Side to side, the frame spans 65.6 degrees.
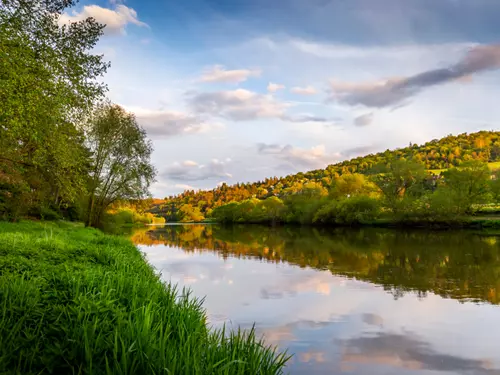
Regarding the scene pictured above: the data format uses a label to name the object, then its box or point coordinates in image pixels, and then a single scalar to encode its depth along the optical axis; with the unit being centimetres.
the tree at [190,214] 18688
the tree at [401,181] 6962
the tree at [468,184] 6131
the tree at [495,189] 6334
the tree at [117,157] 3622
